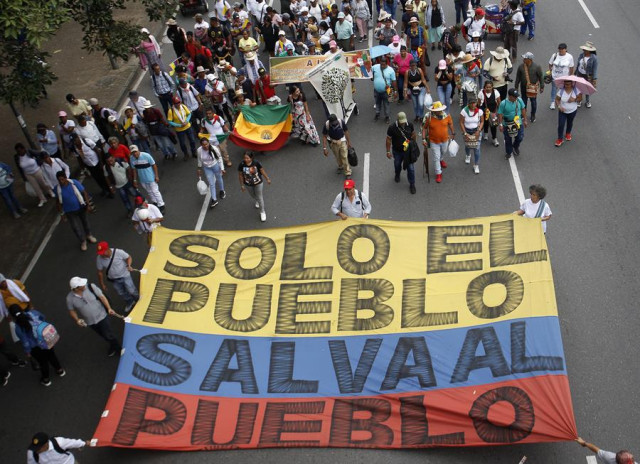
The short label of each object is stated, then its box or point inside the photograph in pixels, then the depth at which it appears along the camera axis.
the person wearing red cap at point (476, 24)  17.52
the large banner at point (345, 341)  8.60
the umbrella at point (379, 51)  16.38
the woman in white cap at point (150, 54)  18.56
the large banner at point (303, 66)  16.22
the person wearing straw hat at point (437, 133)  13.27
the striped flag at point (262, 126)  15.48
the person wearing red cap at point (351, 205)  11.31
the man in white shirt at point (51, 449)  8.22
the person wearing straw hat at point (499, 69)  15.11
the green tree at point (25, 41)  10.41
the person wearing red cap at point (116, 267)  11.03
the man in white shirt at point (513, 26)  17.47
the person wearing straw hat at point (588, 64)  15.04
